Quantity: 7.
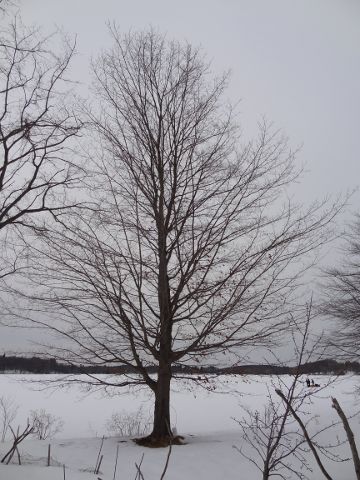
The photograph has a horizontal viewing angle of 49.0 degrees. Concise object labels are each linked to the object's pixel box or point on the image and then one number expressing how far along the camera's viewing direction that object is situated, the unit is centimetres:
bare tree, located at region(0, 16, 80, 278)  570
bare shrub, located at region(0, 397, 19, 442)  2056
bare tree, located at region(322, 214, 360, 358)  1356
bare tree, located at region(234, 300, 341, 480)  683
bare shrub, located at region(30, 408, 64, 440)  1485
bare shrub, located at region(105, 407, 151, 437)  1335
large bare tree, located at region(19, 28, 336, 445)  783
